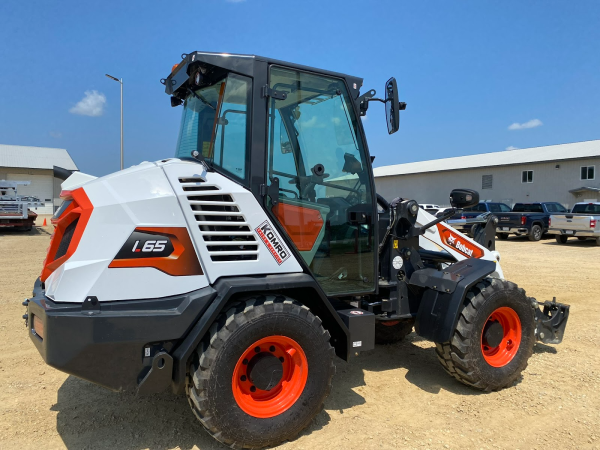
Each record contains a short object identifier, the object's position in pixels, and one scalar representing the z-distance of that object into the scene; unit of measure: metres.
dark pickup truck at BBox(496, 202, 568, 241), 19.36
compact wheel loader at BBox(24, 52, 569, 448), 2.83
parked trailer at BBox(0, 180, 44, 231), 18.22
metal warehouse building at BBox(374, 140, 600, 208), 29.67
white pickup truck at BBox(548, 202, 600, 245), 17.12
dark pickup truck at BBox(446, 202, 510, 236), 21.83
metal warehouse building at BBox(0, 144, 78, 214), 38.78
